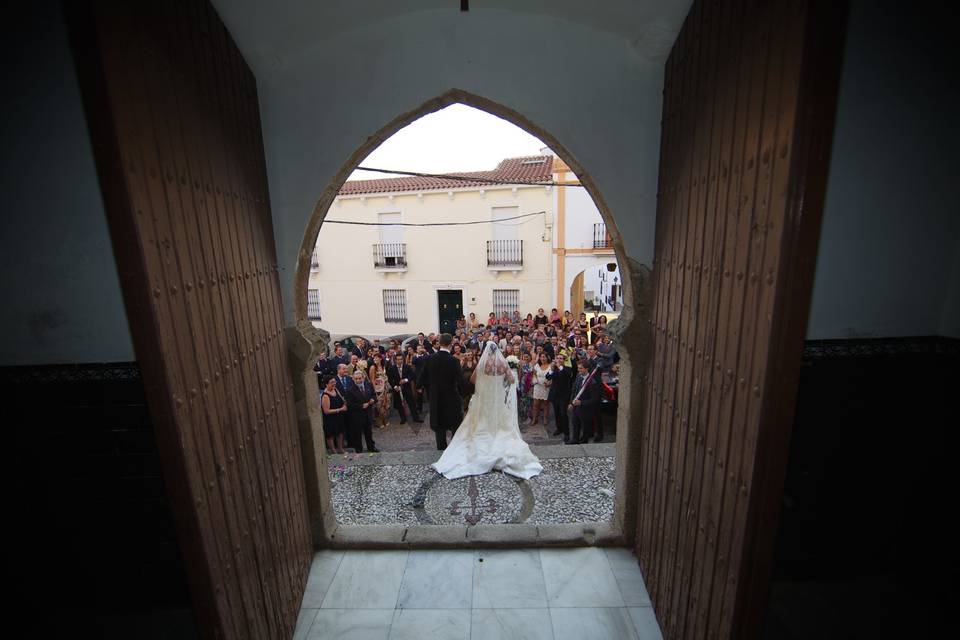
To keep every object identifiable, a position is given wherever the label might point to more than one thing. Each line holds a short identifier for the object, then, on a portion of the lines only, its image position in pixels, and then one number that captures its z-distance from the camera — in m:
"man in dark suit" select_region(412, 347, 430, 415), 6.89
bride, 4.97
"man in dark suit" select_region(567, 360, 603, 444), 5.68
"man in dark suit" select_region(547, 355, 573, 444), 6.29
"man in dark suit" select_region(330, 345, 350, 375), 6.81
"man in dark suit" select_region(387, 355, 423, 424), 7.11
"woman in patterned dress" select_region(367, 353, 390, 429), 6.93
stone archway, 2.79
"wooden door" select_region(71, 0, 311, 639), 1.39
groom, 5.16
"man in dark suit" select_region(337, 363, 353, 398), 5.60
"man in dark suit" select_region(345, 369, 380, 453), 5.65
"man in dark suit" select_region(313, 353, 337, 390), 6.90
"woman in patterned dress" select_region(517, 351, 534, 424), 6.94
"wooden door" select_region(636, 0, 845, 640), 1.29
